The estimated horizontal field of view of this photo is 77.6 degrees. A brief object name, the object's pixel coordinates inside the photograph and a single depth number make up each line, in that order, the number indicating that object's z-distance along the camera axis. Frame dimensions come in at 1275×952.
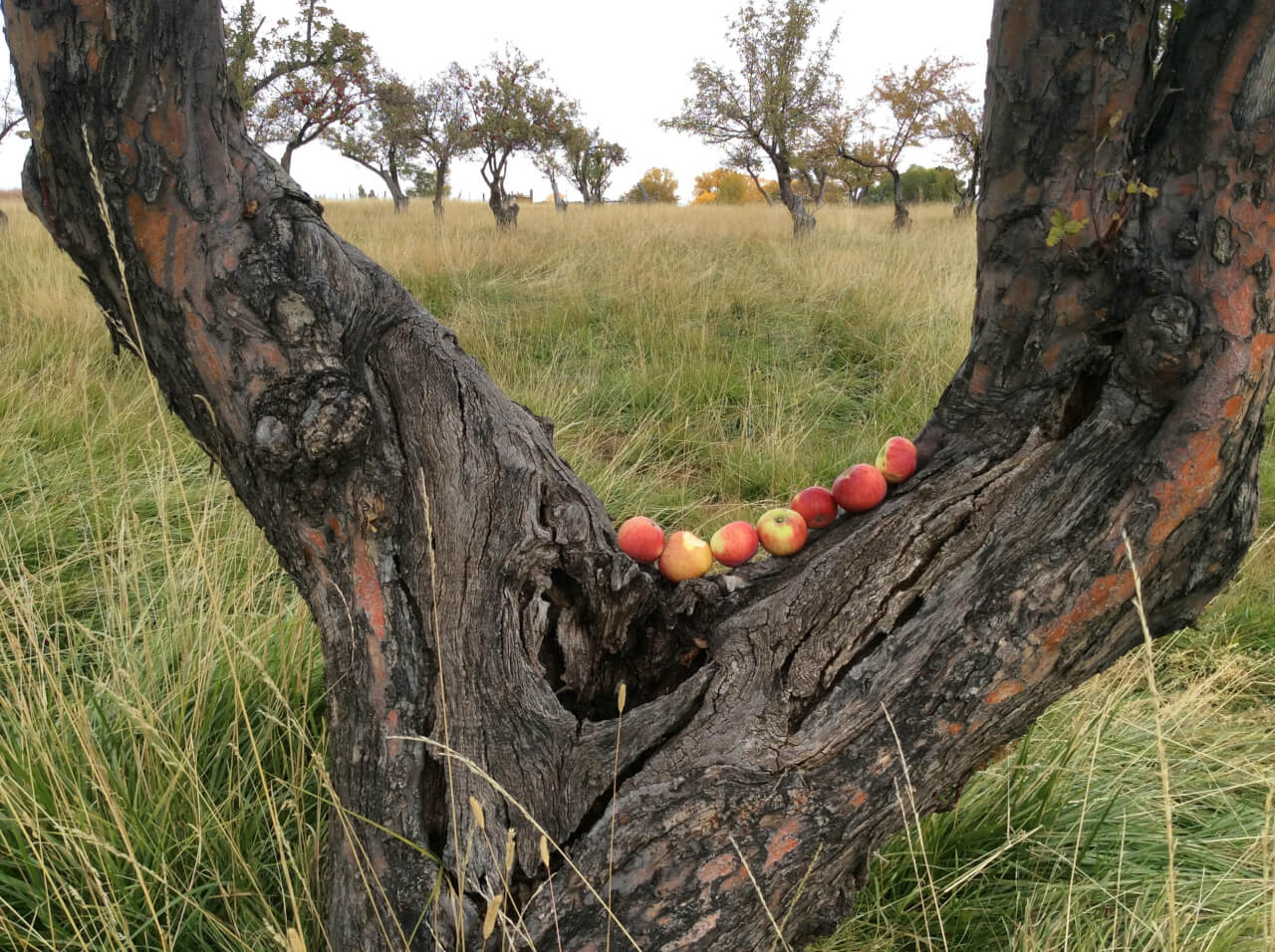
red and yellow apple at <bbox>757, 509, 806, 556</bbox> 1.95
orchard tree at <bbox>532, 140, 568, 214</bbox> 16.88
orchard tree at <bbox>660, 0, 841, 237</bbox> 14.24
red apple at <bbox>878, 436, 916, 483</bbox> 1.89
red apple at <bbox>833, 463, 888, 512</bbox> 1.88
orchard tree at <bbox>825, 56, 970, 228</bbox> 15.54
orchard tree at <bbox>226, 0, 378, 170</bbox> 13.16
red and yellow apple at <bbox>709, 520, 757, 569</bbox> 2.02
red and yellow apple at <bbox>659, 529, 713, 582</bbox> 1.94
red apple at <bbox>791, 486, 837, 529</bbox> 2.02
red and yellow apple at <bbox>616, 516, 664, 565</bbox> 1.93
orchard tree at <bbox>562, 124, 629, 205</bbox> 24.34
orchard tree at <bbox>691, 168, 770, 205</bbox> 42.12
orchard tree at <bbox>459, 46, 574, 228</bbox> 15.28
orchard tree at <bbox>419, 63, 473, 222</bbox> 16.23
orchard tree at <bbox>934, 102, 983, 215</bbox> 17.35
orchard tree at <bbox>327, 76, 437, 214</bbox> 15.47
